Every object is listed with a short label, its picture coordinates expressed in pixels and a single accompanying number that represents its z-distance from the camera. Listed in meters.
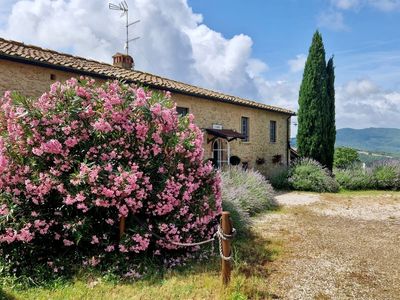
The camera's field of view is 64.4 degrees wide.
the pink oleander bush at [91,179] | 4.69
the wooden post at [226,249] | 4.25
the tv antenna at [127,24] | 15.92
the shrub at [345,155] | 35.77
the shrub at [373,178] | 16.41
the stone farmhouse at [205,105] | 8.63
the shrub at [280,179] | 16.08
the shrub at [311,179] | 15.23
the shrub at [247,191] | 8.93
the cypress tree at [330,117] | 18.52
